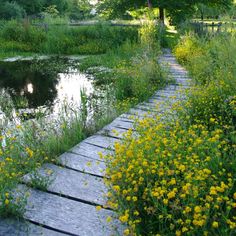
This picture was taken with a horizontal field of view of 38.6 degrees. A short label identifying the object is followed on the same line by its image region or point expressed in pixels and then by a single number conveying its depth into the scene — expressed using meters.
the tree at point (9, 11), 24.64
